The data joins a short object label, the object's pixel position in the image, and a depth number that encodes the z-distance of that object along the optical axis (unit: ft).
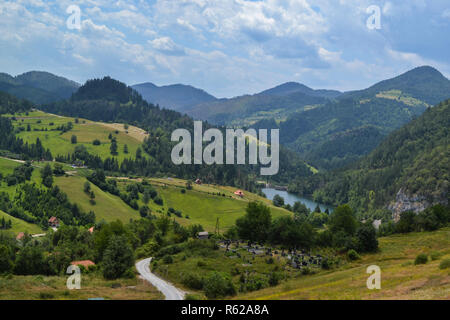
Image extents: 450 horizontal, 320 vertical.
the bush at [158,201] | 621.72
